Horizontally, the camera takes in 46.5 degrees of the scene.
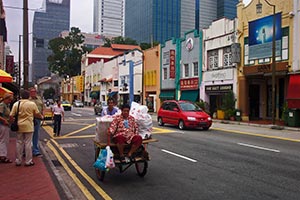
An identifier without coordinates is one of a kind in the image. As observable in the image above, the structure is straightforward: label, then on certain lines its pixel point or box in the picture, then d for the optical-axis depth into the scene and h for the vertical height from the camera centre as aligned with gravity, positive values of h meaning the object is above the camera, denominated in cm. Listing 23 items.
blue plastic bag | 692 -123
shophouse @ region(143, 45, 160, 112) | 4250 +280
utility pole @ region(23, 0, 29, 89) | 1234 +201
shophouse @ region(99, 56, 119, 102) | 6032 +373
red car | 1853 -82
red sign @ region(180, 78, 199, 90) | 3394 +170
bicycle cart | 730 -124
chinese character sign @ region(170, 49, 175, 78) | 3812 +418
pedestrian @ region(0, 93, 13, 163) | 884 -71
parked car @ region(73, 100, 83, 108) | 6956 -93
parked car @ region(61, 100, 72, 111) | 4881 -95
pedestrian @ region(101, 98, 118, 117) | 838 -22
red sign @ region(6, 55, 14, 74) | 3492 +352
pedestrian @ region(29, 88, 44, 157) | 997 -92
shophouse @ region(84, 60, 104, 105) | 7344 +396
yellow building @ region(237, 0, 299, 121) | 2354 +337
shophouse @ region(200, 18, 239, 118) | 2894 +334
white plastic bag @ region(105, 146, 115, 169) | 684 -118
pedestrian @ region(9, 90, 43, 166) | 849 -71
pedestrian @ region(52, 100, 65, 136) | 1616 -78
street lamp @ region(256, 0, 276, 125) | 2195 +220
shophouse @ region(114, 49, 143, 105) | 4922 +354
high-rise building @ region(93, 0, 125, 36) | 14775 +3612
